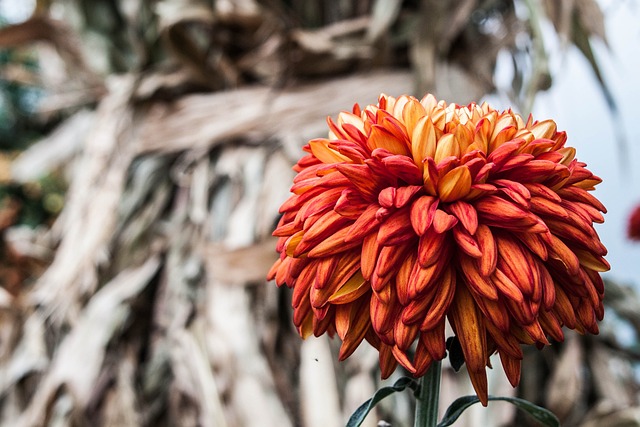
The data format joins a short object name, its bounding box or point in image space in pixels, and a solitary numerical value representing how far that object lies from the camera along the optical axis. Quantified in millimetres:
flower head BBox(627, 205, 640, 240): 772
